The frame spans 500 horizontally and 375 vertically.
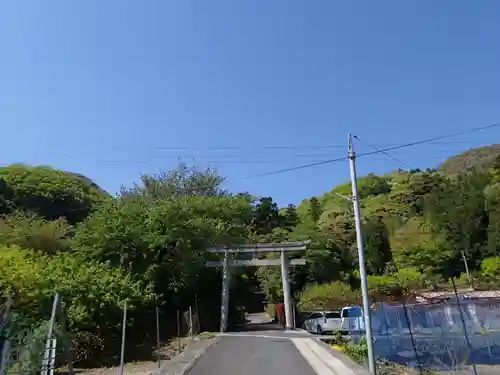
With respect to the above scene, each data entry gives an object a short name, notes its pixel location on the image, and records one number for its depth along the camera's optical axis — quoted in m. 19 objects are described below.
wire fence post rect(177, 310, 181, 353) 20.46
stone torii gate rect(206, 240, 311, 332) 29.34
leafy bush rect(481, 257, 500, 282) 40.06
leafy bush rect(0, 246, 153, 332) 17.31
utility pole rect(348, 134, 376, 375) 10.84
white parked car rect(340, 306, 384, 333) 21.53
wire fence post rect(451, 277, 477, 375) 10.02
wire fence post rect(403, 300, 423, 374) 12.89
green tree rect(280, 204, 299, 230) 63.19
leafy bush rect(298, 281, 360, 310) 35.09
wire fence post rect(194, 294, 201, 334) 27.41
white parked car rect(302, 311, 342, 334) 26.08
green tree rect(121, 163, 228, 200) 47.91
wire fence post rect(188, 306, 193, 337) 25.79
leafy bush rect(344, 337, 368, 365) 14.36
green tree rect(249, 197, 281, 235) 59.94
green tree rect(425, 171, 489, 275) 46.84
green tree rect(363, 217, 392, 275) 51.16
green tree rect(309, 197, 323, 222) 76.94
